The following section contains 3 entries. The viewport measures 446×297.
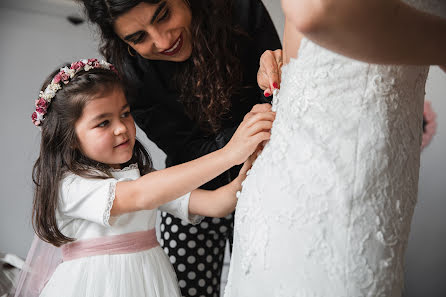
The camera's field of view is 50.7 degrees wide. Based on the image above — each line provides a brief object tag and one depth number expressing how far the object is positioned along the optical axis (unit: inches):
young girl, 48.4
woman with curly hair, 51.9
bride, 26.0
